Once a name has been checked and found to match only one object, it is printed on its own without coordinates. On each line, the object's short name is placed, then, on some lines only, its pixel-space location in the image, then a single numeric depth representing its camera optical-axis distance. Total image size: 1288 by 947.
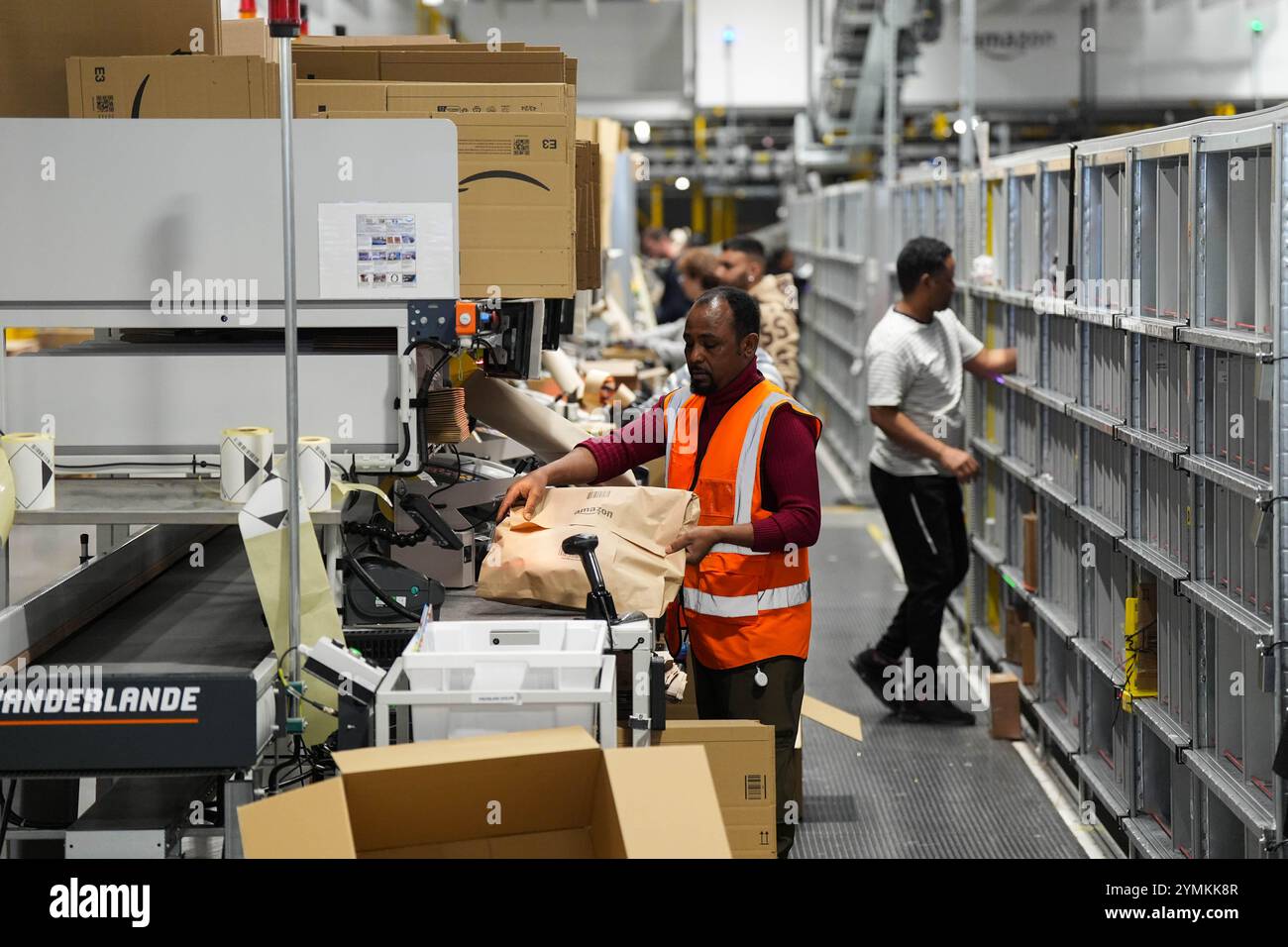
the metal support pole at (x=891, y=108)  10.83
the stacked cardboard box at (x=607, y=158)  8.89
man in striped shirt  5.77
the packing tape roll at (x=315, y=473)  3.05
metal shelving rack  3.41
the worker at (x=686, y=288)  8.01
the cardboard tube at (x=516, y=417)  4.27
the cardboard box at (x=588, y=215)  4.57
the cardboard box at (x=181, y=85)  3.57
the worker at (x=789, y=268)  13.78
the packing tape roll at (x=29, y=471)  3.09
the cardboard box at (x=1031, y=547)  5.80
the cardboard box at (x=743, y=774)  3.08
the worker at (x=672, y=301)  11.30
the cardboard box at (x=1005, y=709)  5.78
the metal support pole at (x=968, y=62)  8.20
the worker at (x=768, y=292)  7.11
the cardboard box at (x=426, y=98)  3.72
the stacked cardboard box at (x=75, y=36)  3.74
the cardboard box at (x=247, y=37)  4.38
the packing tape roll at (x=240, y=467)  3.10
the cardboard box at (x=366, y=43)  4.18
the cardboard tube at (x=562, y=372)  6.69
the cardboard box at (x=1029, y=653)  5.89
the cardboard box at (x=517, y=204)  3.66
